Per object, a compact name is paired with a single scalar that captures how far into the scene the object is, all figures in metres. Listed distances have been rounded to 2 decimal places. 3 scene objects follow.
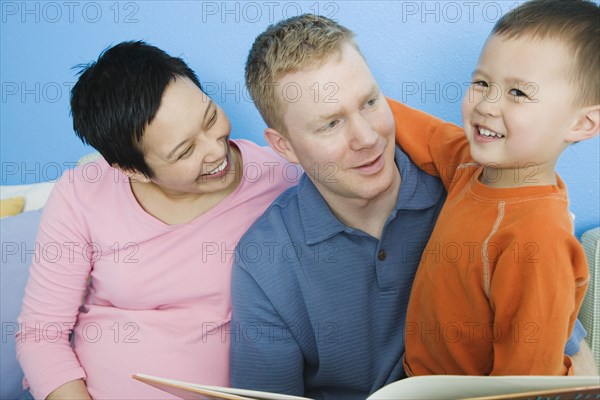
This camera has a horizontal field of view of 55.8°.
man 1.15
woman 1.27
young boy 0.86
